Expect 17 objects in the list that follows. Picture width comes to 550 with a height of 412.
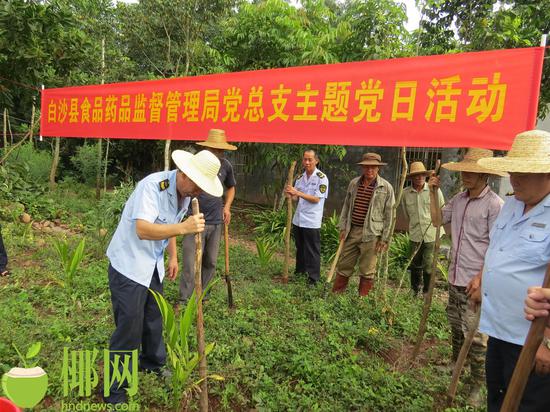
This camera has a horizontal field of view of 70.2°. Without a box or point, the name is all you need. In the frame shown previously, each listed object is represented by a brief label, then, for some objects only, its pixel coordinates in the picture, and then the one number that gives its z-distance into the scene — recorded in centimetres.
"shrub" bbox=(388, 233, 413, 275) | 575
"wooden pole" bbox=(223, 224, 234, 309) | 382
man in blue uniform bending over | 210
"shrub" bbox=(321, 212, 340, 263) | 646
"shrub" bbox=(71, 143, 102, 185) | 1104
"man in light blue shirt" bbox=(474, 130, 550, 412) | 159
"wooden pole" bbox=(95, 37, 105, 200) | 905
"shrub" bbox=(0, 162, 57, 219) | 698
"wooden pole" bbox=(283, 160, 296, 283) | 458
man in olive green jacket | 409
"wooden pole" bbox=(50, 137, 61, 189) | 952
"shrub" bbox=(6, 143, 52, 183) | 823
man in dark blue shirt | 354
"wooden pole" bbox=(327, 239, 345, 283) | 429
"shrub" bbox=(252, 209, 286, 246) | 707
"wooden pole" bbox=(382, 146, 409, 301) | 334
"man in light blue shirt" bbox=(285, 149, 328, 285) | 458
